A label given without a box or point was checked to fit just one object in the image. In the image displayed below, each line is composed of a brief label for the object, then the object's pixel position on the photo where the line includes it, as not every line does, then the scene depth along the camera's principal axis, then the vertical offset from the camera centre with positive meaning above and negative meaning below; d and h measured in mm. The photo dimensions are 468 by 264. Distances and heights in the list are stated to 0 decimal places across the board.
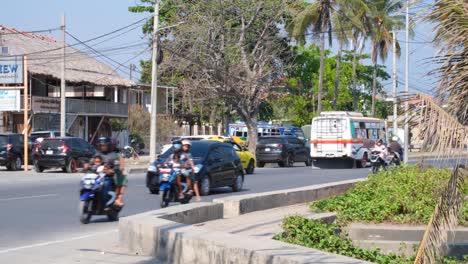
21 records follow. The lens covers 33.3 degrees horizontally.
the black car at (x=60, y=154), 33625 -989
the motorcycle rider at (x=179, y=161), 17625 -653
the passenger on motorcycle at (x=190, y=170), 17809 -858
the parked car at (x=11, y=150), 35844 -918
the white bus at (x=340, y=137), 41281 -171
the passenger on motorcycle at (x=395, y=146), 31816 -465
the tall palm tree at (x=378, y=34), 55812 +7695
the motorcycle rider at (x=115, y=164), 15008 -624
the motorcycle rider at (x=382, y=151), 30109 -635
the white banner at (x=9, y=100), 35719 +1393
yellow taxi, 33688 -1151
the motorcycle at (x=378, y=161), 30141 -1024
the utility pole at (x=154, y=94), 36781 +1815
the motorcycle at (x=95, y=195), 14562 -1186
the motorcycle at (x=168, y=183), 17453 -1144
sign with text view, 35312 +2749
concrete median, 8023 -1289
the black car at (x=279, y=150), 42531 -911
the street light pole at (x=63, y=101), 38419 +1499
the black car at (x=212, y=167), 21234 -957
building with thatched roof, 49531 +3080
